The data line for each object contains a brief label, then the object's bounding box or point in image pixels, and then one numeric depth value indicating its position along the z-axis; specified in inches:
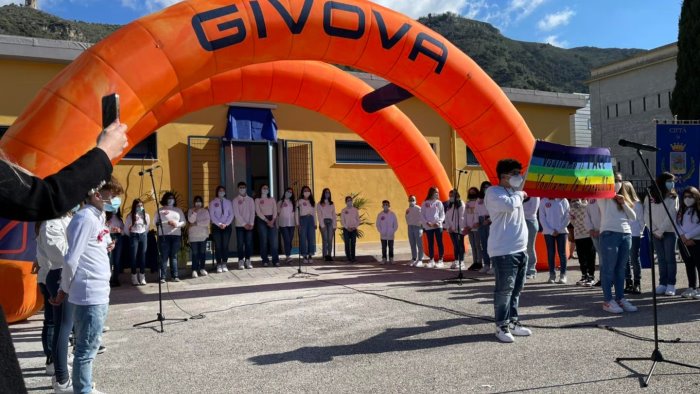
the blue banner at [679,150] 529.0
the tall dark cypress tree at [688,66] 1018.7
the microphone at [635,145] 198.3
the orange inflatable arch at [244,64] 279.1
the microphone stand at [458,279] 390.3
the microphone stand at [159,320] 270.2
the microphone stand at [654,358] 184.5
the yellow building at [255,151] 507.8
